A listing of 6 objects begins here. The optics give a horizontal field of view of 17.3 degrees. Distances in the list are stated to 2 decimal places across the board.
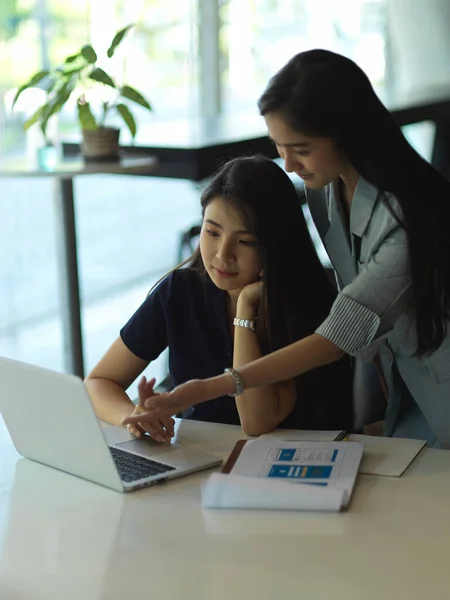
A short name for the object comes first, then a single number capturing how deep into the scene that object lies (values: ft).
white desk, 9.00
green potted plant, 14.97
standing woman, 10.43
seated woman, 11.29
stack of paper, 9.74
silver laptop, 9.87
